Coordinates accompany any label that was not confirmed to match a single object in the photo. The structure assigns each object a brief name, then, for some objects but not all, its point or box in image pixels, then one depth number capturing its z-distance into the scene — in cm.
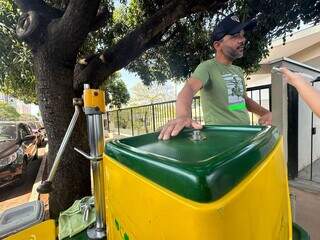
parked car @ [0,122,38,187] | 410
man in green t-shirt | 131
